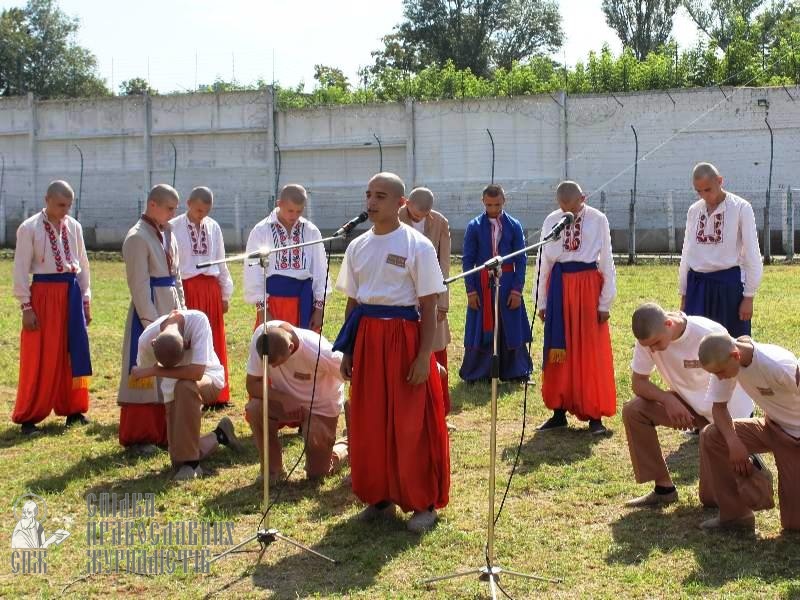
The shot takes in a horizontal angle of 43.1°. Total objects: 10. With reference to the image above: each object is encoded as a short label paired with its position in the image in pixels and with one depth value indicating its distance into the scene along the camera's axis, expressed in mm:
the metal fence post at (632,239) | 21250
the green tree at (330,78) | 36575
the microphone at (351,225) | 5219
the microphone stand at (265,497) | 5223
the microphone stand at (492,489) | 4672
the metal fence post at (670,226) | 23344
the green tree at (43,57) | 46094
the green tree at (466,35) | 45438
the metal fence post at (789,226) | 20894
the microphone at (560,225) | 4918
